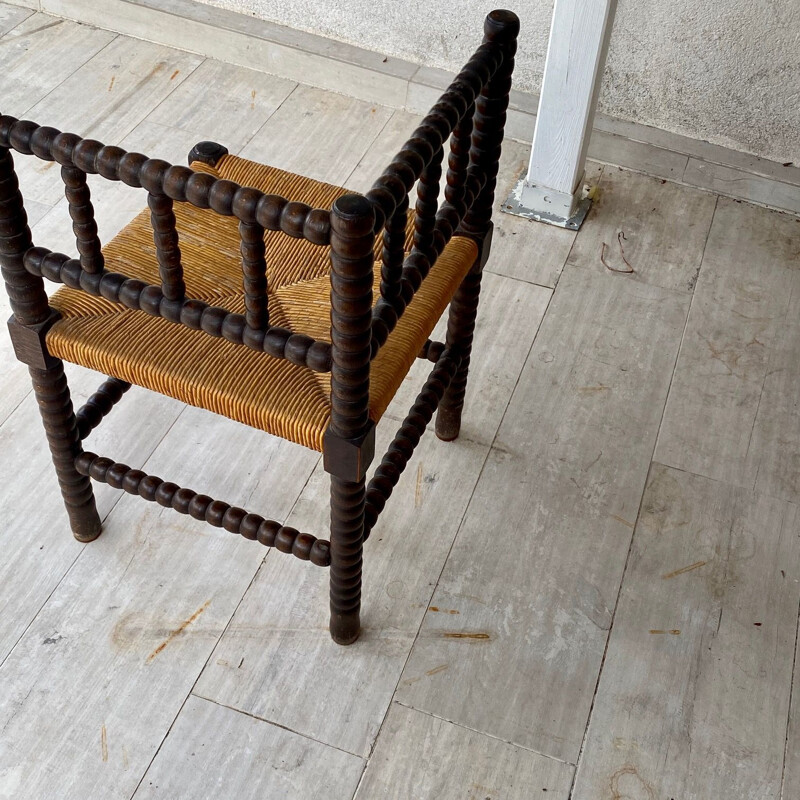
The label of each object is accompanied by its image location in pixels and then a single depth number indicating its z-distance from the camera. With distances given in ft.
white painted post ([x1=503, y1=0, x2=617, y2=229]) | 6.30
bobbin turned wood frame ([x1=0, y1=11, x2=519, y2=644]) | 3.06
